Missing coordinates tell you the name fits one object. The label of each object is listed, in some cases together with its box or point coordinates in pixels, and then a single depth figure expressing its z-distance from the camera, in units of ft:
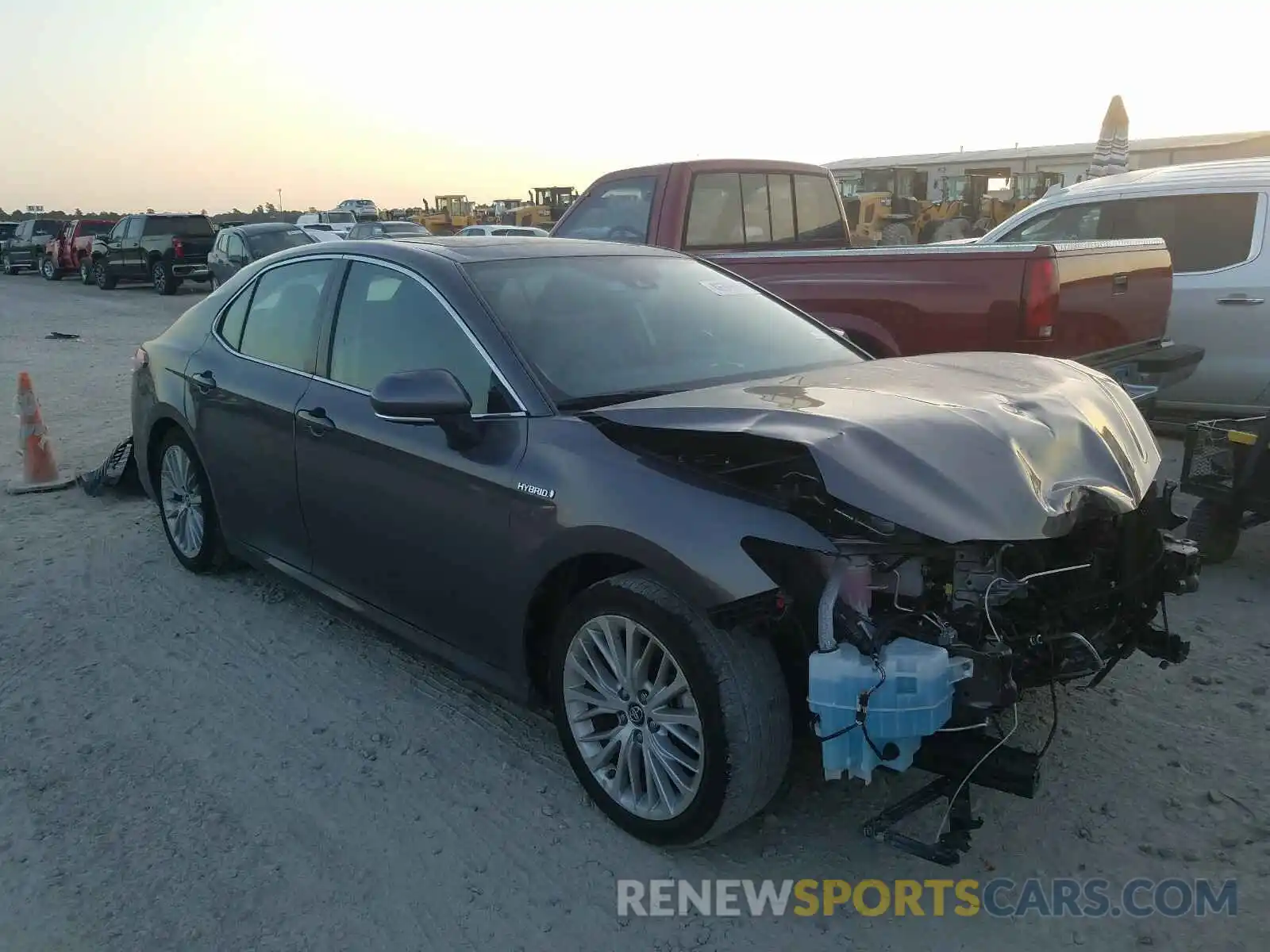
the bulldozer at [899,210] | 85.15
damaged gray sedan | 8.74
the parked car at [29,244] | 119.55
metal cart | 15.40
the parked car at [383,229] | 80.79
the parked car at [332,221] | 96.48
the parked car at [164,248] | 84.28
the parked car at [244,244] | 66.74
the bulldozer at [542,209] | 118.52
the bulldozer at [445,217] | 129.70
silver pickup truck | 23.03
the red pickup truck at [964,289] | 17.01
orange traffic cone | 23.36
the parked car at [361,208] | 143.23
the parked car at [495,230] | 69.46
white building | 130.82
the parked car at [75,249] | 102.94
